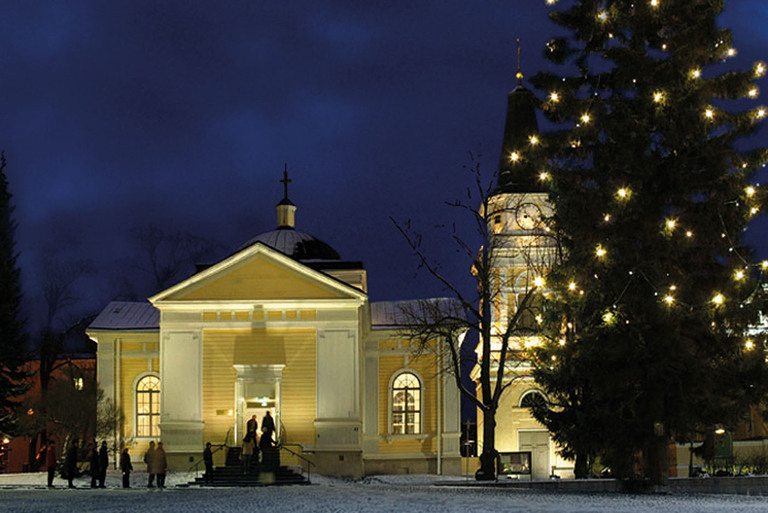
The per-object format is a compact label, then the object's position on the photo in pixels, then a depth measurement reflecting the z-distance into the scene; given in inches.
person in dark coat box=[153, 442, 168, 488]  1170.6
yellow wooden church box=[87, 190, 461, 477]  1413.6
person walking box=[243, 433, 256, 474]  1285.2
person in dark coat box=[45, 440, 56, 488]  1194.6
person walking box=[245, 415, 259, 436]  1284.4
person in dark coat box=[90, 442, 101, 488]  1151.6
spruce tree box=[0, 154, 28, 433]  1630.2
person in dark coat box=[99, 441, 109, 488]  1166.3
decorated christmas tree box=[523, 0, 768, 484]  847.7
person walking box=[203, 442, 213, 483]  1266.0
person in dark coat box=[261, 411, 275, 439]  1328.7
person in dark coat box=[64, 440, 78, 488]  1171.0
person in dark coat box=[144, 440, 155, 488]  1172.0
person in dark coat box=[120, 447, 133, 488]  1170.6
